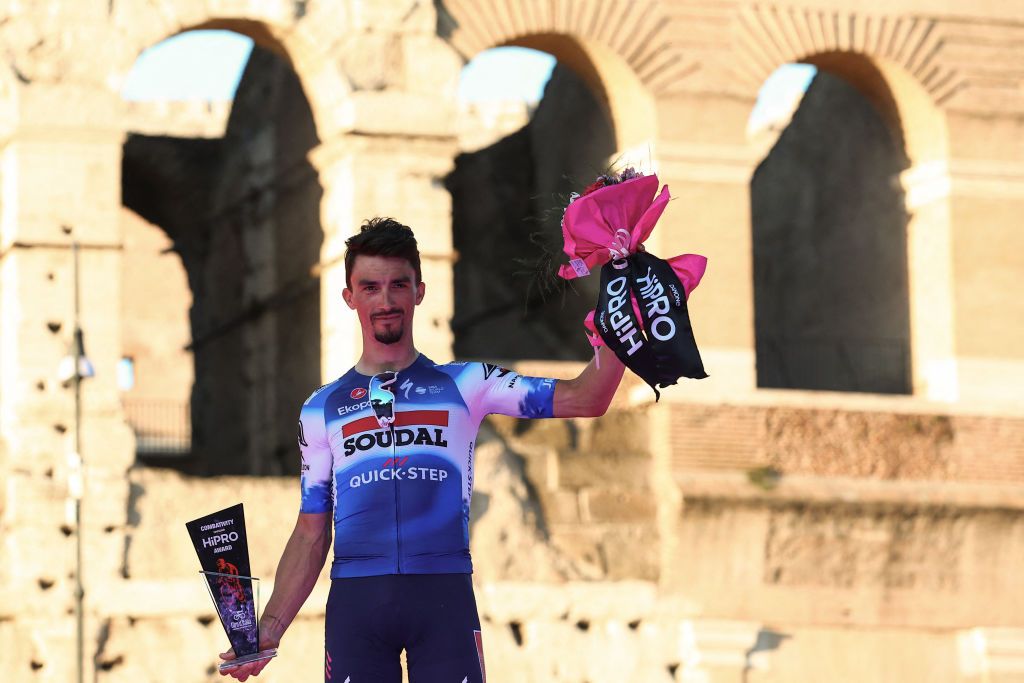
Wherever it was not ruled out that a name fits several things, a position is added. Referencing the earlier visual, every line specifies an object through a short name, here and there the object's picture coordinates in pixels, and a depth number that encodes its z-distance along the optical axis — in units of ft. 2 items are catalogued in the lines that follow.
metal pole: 92.59
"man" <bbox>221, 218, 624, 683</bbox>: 36.97
